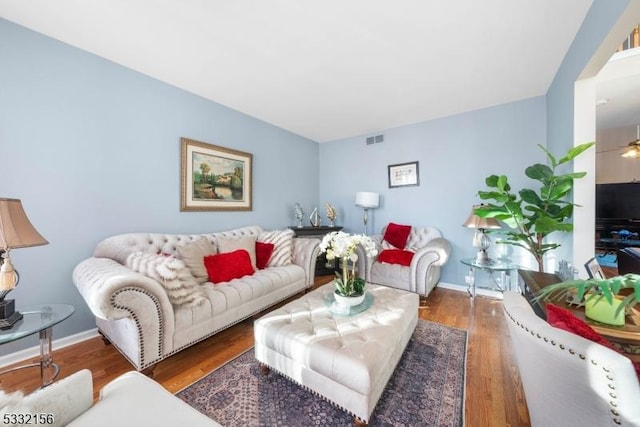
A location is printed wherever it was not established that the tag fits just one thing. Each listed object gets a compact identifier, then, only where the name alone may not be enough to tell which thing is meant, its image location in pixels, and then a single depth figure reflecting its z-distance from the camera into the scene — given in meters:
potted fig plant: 1.68
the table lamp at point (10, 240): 1.19
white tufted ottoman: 1.14
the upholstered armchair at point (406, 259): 2.67
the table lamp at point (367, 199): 3.69
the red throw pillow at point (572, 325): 0.71
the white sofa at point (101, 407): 0.68
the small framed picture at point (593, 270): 1.26
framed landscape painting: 2.65
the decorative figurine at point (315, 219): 4.07
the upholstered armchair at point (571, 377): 0.54
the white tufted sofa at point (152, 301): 1.34
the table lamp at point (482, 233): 2.62
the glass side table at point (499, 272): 2.45
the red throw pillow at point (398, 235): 3.36
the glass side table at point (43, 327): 1.20
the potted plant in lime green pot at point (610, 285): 0.62
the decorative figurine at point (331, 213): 4.12
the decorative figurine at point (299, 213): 3.89
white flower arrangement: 1.71
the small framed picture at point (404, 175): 3.58
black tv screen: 4.03
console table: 3.76
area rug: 1.24
